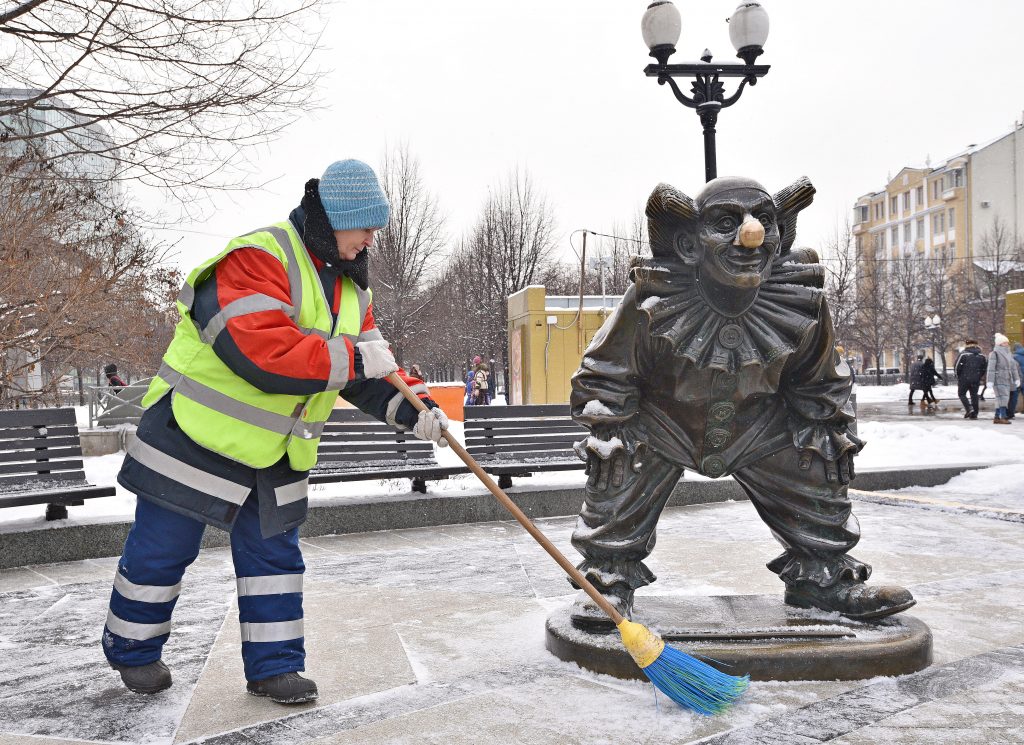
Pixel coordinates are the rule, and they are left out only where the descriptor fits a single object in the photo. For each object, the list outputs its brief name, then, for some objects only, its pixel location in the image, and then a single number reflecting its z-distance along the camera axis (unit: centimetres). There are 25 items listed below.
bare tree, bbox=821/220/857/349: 4100
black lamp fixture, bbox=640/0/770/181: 1002
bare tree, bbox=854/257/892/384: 4334
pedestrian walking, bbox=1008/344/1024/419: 1733
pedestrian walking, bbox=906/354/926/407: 2108
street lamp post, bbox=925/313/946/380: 3750
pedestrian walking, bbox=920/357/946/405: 2095
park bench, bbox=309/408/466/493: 669
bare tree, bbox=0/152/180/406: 730
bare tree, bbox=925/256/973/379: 4266
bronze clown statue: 333
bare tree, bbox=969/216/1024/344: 4109
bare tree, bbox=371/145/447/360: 3052
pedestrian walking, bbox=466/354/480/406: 2142
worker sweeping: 292
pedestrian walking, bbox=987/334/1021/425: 1634
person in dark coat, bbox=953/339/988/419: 1797
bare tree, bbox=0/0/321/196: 698
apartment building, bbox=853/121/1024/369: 5759
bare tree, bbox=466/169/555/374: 3512
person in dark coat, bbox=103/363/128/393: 1532
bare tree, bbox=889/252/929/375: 4388
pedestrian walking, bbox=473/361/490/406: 2103
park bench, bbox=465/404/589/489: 713
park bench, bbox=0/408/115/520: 568
